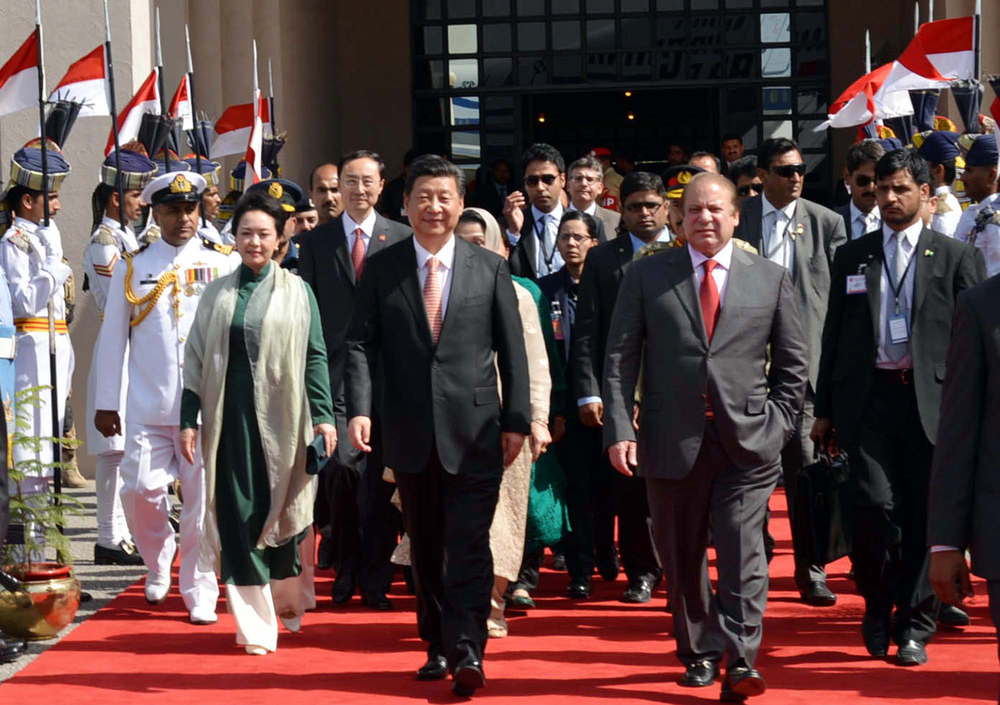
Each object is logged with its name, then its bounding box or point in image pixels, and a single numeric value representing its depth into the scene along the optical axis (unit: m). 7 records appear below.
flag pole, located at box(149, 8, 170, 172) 10.86
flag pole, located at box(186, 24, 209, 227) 10.94
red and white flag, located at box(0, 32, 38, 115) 10.09
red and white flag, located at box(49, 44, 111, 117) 10.73
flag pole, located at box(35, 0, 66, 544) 8.79
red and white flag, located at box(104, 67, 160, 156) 11.13
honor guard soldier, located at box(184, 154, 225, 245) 12.07
